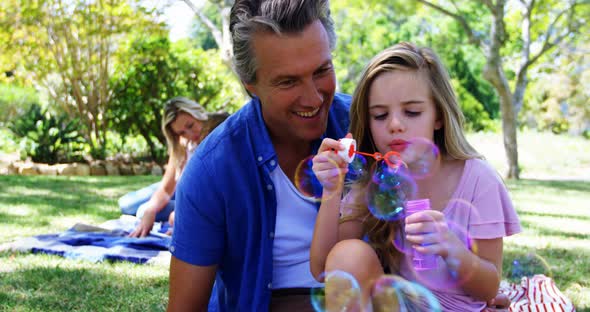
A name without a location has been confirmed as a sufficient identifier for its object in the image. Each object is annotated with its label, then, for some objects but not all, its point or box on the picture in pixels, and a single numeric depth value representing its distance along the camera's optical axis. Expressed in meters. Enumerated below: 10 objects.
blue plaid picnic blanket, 3.91
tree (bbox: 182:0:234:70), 8.58
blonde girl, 1.82
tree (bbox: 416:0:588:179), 9.93
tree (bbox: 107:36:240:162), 11.55
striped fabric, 2.60
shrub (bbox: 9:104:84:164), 10.02
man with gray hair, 2.03
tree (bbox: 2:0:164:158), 10.75
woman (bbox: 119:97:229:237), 4.54
